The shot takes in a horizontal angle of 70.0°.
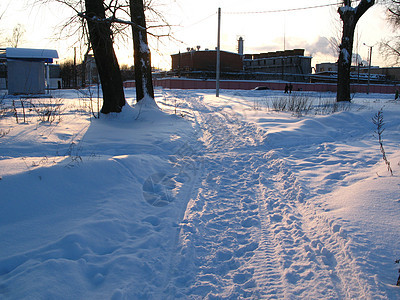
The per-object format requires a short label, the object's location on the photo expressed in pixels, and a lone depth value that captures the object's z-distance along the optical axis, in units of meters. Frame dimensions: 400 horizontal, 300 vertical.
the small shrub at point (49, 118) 8.42
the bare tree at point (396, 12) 18.95
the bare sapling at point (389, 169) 4.55
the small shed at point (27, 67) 18.66
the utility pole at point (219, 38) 26.11
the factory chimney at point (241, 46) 73.94
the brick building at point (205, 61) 63.53
